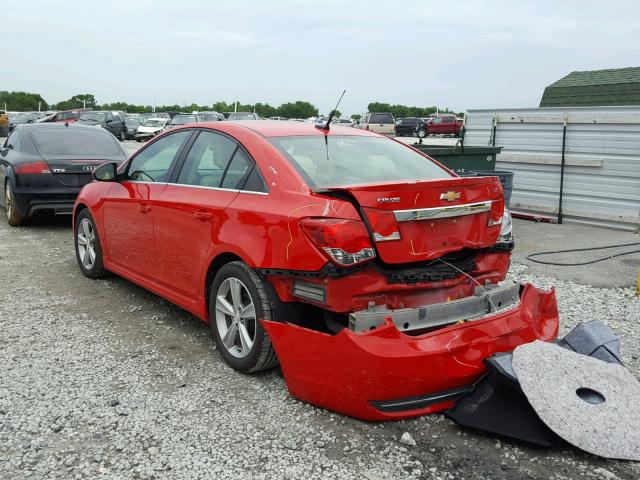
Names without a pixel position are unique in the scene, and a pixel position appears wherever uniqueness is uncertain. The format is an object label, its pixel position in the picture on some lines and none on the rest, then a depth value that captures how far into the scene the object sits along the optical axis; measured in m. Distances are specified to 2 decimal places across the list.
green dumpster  9.50
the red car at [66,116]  31.77
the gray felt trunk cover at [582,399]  3.05
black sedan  8.86
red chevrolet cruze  3.29
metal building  9.82
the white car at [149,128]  37.34
